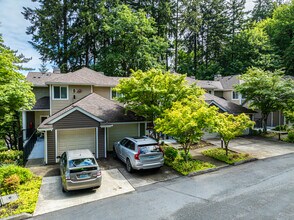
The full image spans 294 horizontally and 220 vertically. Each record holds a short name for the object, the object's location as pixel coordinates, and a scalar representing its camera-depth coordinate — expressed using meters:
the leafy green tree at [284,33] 33.25
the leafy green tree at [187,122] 10.75
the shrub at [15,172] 9.02
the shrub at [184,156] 12.29
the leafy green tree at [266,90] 19.09
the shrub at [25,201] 6.91
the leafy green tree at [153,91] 13.22
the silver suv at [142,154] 10.23
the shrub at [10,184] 8.39
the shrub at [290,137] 17.86
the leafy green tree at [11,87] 11.20
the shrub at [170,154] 12.44
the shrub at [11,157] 11.46
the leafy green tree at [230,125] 12.25
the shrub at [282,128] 22.42
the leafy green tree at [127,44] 28.70
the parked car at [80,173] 8.02
